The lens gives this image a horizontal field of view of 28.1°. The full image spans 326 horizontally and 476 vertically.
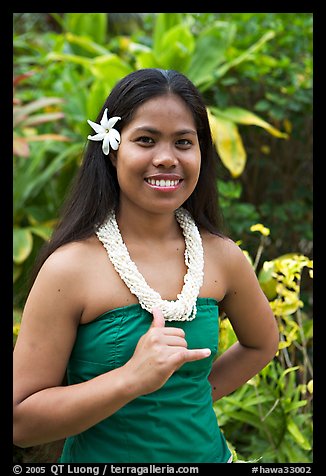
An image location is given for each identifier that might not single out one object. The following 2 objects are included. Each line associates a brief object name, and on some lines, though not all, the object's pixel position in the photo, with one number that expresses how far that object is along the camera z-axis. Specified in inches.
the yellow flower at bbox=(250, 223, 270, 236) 96.0
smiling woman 58.5
